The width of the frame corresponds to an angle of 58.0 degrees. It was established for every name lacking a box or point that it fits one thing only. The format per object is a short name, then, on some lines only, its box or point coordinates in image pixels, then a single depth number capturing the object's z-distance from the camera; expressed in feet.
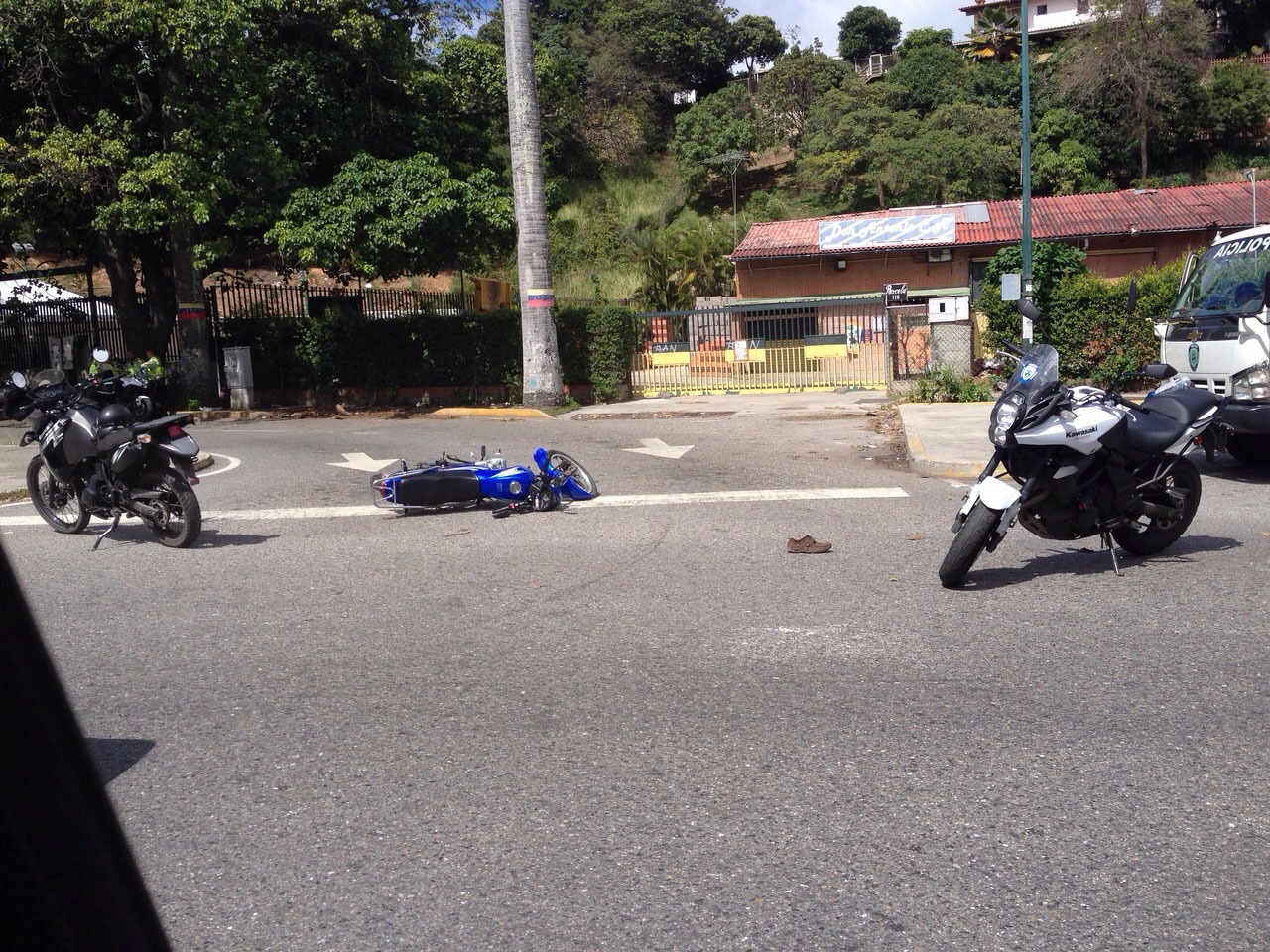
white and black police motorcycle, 21.45
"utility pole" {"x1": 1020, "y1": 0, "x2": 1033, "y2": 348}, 63.41
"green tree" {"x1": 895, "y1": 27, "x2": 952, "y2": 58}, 197.67
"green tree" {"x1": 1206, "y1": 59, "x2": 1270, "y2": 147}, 153.89
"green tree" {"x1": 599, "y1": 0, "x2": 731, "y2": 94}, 208.13
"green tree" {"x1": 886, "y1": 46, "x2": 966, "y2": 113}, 177.68
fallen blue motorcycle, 31.19
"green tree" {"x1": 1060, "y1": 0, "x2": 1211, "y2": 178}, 151.43
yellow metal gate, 74.13
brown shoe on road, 25.96
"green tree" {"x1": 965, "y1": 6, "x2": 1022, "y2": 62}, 193.67
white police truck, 31.07
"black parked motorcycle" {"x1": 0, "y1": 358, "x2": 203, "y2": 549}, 27.30
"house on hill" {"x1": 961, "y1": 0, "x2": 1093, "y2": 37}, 205.76
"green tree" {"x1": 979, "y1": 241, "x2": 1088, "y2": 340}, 65.41
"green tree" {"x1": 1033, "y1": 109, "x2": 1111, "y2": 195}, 152.97
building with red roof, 112.16
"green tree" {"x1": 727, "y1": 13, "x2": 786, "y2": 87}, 216.33
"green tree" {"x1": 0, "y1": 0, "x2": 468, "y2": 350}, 59.62
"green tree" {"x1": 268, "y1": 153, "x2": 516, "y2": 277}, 64.59
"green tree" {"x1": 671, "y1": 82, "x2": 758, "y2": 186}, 184.96
